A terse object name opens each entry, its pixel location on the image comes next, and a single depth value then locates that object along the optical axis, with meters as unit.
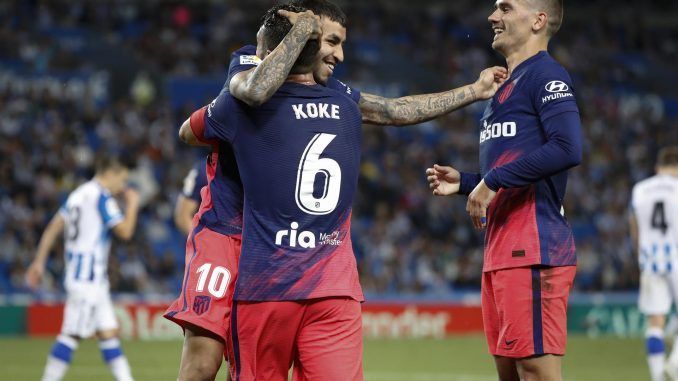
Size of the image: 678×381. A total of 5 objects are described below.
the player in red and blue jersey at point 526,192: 11.25
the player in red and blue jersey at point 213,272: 10.84
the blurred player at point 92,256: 21.14
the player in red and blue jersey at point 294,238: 10.10
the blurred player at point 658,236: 22.80
